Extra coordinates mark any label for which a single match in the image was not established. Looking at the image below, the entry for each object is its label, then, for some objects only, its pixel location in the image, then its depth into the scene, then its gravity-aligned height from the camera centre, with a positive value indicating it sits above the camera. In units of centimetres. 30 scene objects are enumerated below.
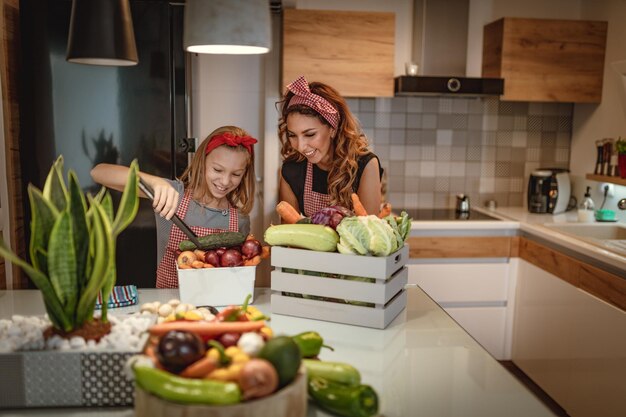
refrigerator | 302 +9
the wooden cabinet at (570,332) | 277 -95
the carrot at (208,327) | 117 -37
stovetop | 369 -50
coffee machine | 381 -35
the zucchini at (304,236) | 164 -28
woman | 226 -10
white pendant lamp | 148 +23
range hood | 372 +53
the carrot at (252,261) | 172 -36
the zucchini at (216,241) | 172 -31
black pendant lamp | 165 +23
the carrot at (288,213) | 177 -24
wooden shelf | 322 -23
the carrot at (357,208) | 181 -22
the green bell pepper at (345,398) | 113 -48
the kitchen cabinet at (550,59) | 359 +41
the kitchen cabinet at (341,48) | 342 +42
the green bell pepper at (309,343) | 130 -44
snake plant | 120 -25
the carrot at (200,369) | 105 -40
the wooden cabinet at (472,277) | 351 -80
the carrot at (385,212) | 181 -23
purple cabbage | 167 -23
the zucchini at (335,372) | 122 -46
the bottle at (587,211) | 350 -42
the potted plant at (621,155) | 318 -11
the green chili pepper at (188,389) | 99 -41
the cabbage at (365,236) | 159 -27
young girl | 216 -23
